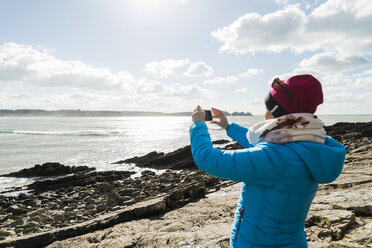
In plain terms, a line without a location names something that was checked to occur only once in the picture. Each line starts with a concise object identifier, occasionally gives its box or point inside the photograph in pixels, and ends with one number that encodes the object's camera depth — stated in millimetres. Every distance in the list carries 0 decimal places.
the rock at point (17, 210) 9969
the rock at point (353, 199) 3878
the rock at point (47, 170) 17562
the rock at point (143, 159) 22200
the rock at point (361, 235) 3043
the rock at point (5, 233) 7113
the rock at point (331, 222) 3340
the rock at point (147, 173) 16969
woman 1558
